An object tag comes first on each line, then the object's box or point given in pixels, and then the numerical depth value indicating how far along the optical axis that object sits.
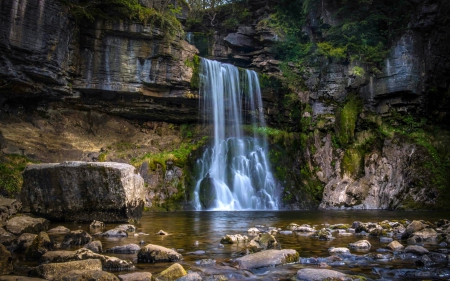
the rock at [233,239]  7.57
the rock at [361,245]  6.68
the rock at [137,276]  4.31
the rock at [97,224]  9.66
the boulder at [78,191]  10.73
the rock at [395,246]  6.44
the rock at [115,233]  8.34
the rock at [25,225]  7.93
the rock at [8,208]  9.84
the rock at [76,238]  6.76
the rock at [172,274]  4.46
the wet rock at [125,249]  6.34
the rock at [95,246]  6.20
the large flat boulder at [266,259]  5.30
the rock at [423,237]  7.48
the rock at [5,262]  4.54
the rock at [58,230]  8.32
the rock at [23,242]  6.23
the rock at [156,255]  5.65
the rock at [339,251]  6.19
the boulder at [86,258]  5.10
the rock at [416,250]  6.00
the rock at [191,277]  4.40
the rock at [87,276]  4.00
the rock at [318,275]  4.45
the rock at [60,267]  4.31
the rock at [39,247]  5.58
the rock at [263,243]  6.37
